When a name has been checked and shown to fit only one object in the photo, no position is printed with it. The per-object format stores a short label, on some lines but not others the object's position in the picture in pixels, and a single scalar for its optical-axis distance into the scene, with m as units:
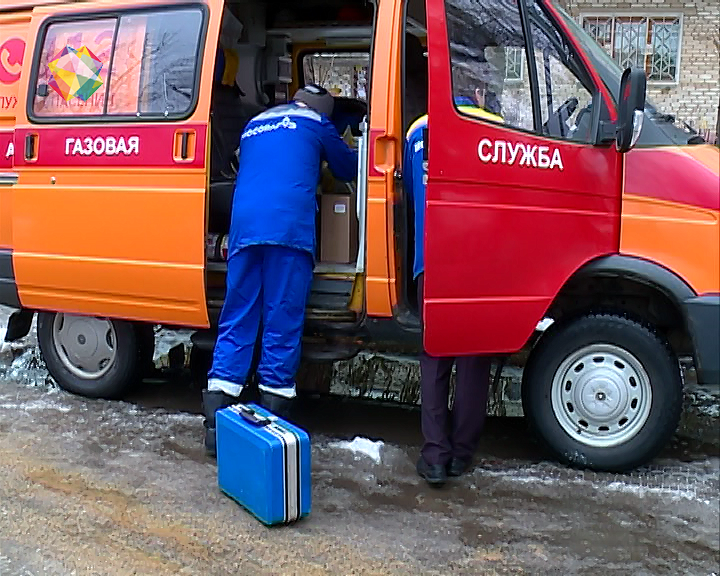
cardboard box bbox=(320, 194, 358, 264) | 4.88
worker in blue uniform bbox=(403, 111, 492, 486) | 4.14
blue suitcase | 3.57
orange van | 3.93
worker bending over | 4.34
